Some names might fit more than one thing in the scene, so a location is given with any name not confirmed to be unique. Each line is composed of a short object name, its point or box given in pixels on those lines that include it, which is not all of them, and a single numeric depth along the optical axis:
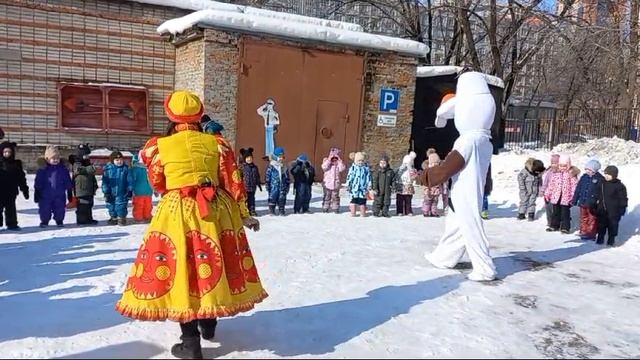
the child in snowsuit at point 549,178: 9.80
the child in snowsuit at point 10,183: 7.71
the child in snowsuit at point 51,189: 7.95
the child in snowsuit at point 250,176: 9.55
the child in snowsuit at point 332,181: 10.43
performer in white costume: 5.80
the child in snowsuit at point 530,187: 10.66
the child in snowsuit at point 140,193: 8.48
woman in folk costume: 3.33
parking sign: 14.41
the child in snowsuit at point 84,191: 8.16
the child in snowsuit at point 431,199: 10.59
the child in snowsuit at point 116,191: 8.23
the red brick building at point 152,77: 12.47
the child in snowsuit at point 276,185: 9.88
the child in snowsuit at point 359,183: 10.13
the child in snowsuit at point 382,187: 10.27
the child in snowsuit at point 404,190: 10.64
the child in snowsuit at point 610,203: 8.37
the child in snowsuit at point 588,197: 8.65
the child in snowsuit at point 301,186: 10.12
